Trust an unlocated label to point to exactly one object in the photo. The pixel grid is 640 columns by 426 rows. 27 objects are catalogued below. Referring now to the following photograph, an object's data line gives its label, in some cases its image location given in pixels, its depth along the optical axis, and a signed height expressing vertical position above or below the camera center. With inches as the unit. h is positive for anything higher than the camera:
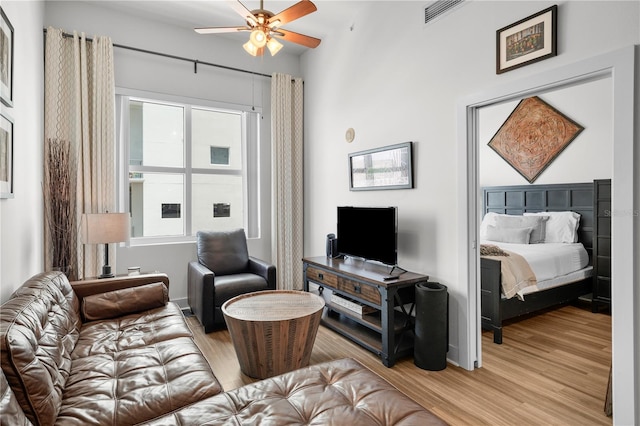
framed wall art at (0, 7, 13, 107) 73.0 +32.9
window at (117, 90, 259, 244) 152.6 +20.6
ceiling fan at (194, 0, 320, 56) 91.7 +52.1
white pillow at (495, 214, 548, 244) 182.2 -8.0
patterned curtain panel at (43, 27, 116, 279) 121.0 +25.1
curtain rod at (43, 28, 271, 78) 135.6 +67.9
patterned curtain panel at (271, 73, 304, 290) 175.2 +16.7
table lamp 113.5 -6.2
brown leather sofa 49.3 -30.6
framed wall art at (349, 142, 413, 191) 121.2 +15.9
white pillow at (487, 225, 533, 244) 178.9 -13.5
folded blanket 124.7 -24.3
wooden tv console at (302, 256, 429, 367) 104.5 -29.7
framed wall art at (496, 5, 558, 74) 81.4 +42.0
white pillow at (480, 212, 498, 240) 192.6 -7.1
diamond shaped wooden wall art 178.1 +39.5
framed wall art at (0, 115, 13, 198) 73.7 +11.9
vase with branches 119.7 +1.0
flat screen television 116.5 -8.7
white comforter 143.0 -21.1
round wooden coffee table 90.0 -33.3
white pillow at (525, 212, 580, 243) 172.7 -9.4
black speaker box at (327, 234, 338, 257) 146.5 -16.0
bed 123.5 -18.1
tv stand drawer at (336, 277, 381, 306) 108.3 -26.9
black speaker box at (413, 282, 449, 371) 101.2 -35.0
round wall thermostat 149.1 +32.5
